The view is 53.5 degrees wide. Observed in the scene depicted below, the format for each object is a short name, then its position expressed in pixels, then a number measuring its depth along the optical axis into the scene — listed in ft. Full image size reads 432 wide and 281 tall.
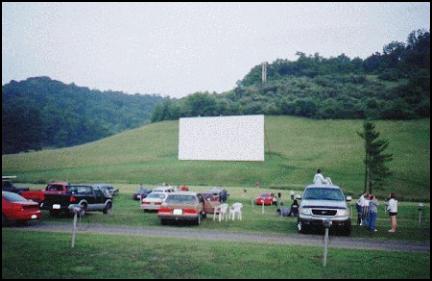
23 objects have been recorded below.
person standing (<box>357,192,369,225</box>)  65.46
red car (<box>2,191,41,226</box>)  50.44
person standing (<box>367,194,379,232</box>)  59.06
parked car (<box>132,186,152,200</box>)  109.70
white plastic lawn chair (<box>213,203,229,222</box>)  68.03
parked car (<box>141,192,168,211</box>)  79.25
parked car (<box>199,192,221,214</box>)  73.27
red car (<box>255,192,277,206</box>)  112.98
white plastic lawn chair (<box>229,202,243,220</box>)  70.69
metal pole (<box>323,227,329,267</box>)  31.73
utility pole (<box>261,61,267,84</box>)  435.12
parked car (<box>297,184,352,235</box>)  51.26
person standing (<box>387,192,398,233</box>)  57.56
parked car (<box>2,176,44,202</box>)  82.84
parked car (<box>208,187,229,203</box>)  110.63
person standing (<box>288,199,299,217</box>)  75.84
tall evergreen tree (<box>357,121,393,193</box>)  173.47
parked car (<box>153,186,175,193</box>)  99.36
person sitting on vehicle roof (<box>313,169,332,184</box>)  62.95
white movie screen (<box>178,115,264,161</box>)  125.90
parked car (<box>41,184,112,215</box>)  64.69
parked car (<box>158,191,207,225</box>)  57.88
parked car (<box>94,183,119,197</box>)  116.16
